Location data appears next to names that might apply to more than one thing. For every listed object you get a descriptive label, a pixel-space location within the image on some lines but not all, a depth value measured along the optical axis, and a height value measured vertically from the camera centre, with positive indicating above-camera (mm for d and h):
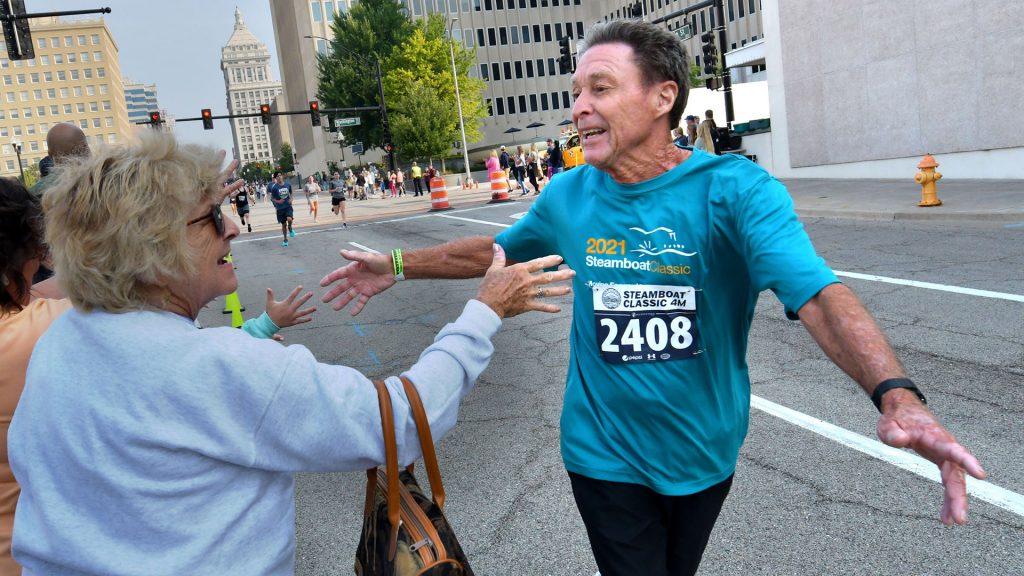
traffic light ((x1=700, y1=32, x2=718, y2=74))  23422 +2891
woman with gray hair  1506 -381
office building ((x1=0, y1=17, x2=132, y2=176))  158125 +27397
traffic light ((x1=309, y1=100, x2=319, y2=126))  40469 +4211
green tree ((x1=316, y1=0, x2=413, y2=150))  62656 +10916
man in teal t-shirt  2223 -429
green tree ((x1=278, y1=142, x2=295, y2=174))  159738 +7884
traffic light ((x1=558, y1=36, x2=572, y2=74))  26095 +3723
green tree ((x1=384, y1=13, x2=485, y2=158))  56812 +6487
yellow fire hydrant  13242 -962
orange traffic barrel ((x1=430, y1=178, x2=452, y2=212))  28042 -534
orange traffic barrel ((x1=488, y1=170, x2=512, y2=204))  28141 -527
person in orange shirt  2047 -210
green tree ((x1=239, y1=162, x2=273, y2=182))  168025 +6345
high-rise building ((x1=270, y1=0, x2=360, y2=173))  87000 +16278
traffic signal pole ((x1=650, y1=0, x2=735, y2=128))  23469 +2718
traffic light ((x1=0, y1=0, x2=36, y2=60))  16484 +4112
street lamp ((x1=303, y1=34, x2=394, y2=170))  44494 +3245
